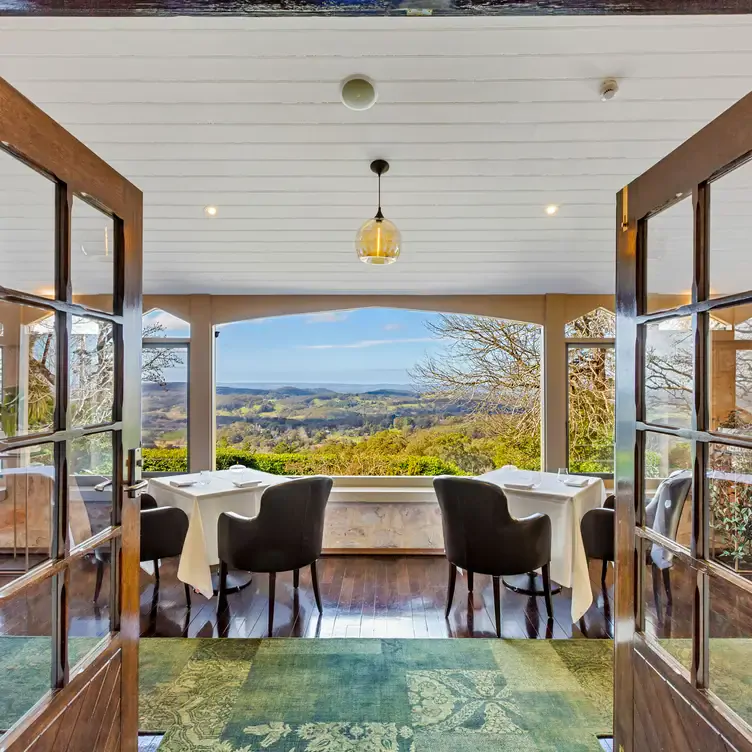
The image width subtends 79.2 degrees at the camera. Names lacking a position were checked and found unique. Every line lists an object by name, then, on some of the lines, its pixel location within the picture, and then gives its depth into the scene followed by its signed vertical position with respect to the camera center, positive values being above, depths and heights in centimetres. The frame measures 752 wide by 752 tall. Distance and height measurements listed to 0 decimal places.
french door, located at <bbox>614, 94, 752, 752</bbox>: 106 -19
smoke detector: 181 +118
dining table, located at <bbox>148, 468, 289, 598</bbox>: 302 -89
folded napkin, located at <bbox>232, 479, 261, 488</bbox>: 331 -77
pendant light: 229 +71
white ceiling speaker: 183 +117
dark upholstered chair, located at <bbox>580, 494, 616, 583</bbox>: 301 -103
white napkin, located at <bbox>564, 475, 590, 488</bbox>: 331 -75
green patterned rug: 190 -151
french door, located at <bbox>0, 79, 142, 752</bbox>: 106 -18
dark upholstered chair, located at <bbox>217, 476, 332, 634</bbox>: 284 -97
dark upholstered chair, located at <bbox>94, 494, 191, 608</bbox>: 293 -102
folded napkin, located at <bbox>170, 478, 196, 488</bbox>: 329 -77
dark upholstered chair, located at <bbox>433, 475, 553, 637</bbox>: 280 -96
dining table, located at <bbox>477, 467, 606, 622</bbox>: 289 -90
